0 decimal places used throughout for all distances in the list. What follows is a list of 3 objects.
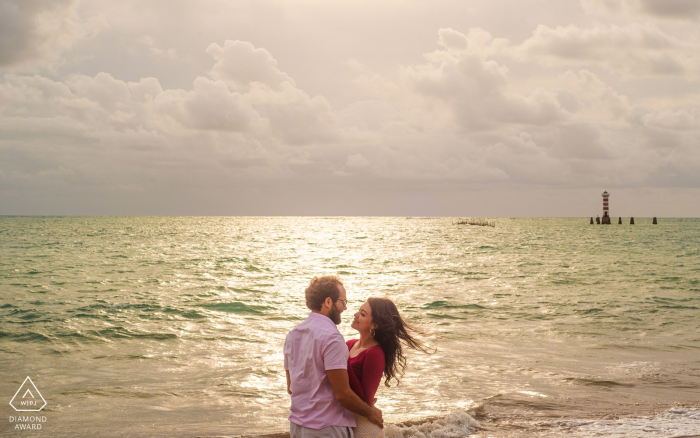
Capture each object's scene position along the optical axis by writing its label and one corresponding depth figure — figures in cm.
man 388
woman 414
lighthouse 12070
